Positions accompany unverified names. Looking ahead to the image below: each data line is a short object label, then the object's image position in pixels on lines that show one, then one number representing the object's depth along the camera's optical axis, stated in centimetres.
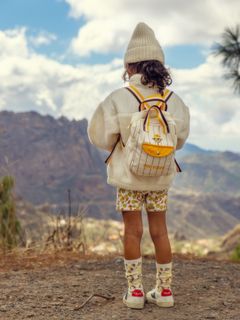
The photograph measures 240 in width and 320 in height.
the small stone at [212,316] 326
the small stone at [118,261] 531
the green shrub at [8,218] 627
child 334
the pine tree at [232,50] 894
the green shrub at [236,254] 756
